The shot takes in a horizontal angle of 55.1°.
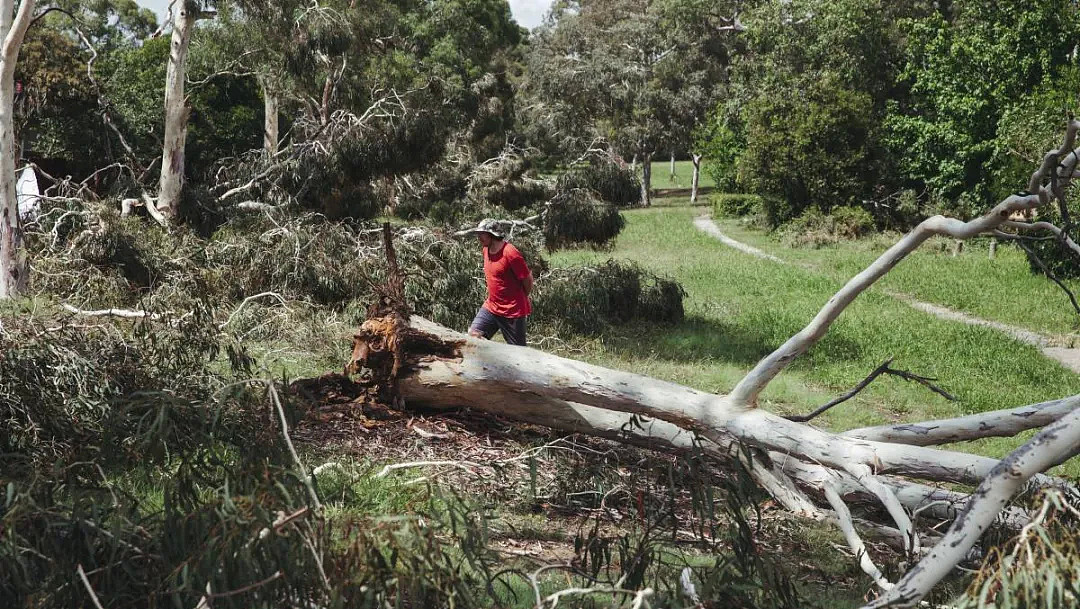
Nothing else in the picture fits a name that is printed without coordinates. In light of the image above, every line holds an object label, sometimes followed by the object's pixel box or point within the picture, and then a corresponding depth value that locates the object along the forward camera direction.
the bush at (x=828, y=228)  26.14
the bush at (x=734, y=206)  35.69
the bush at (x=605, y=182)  14.97
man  9.05
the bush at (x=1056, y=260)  17.84
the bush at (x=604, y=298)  12.30
